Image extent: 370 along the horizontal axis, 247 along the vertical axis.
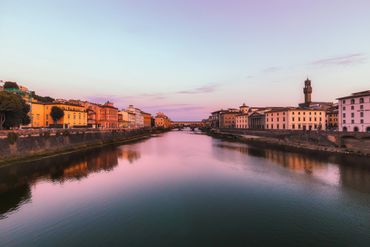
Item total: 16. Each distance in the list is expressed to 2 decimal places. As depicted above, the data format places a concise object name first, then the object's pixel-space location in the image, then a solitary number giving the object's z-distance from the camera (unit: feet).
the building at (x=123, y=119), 433.15
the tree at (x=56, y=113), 242.58
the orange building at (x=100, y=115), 331.16
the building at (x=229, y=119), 543.80
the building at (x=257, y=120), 367.17
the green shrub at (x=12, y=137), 121.90
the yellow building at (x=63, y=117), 235.20
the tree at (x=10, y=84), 249.96
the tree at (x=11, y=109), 140.36
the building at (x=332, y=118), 327.88
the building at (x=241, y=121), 452.84
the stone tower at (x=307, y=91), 454.81
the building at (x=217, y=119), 619.83
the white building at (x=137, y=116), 543.23
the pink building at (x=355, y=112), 184.53
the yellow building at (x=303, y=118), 296.30
